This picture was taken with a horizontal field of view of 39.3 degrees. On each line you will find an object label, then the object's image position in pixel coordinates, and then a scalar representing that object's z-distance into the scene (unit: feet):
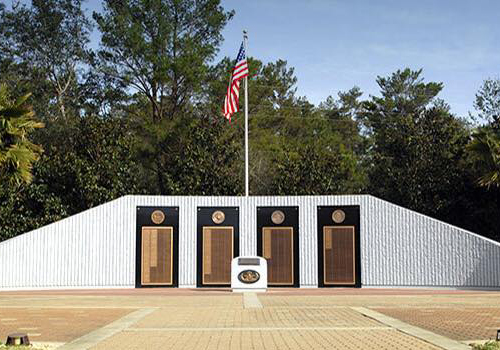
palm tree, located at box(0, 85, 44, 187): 70.23
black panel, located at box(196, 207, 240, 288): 91.25
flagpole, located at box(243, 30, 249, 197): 93.04
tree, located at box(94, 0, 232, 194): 126.93
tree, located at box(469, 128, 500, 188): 90.49
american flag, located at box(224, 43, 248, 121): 93.40
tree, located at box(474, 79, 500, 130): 165.07
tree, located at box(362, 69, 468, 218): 108.58
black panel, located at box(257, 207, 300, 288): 91.40
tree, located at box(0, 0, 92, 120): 143.13
